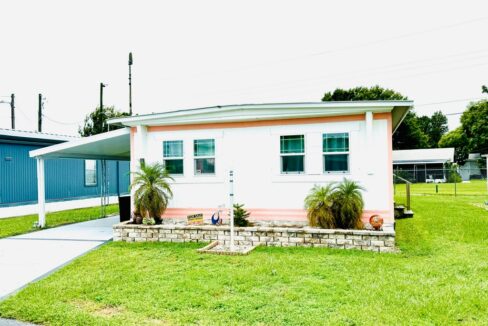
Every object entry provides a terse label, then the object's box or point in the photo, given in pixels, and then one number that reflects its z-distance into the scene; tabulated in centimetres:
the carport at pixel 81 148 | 952
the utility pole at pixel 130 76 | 2111
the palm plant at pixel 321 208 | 739
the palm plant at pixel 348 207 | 732
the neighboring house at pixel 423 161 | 3241
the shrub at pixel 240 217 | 822
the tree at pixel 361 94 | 3747
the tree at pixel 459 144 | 4128
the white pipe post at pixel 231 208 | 658
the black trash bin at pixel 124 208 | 1031
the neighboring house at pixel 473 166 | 3756
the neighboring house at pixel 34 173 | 1532
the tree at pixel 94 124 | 2993
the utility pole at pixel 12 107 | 2944
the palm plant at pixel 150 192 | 849
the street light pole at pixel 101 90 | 2427
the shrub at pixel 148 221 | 841
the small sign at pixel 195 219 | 828
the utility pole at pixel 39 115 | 2956
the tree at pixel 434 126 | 5538
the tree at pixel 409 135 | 4106
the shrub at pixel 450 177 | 3014
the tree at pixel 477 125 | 3484
